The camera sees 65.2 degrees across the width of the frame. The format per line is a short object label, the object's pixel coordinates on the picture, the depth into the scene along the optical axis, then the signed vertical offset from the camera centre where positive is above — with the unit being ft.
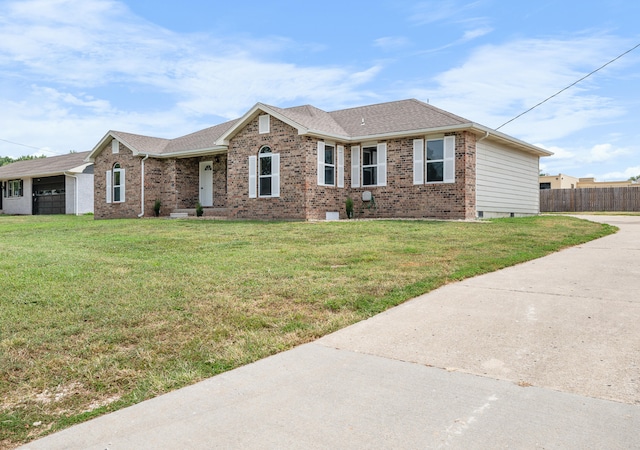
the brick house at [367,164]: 57.06 +6.27
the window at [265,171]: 61.31 +5.48
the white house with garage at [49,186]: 102.83 +6.47
